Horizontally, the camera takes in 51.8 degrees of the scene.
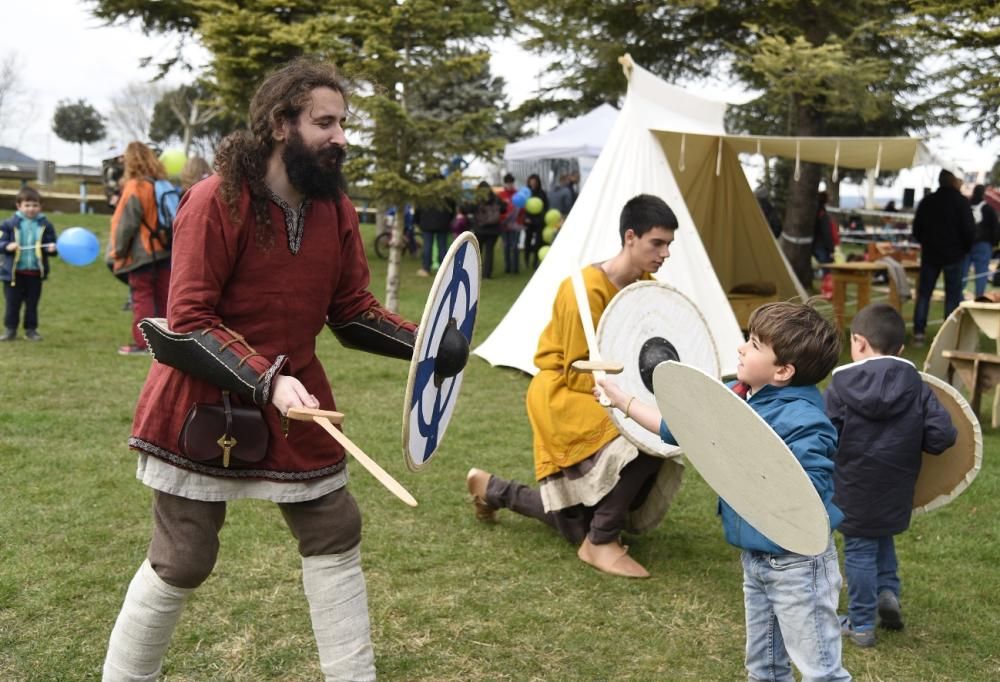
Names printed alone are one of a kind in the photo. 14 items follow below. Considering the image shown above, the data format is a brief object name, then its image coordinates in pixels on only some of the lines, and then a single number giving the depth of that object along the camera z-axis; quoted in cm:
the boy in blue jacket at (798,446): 243
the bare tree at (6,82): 4106
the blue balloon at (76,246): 880
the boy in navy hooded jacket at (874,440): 329
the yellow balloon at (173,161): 1003
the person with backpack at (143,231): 770
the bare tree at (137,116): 4816
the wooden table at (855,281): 1067
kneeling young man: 387
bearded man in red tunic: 228
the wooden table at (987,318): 650
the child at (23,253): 852
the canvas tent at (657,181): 797
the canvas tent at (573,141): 1645
